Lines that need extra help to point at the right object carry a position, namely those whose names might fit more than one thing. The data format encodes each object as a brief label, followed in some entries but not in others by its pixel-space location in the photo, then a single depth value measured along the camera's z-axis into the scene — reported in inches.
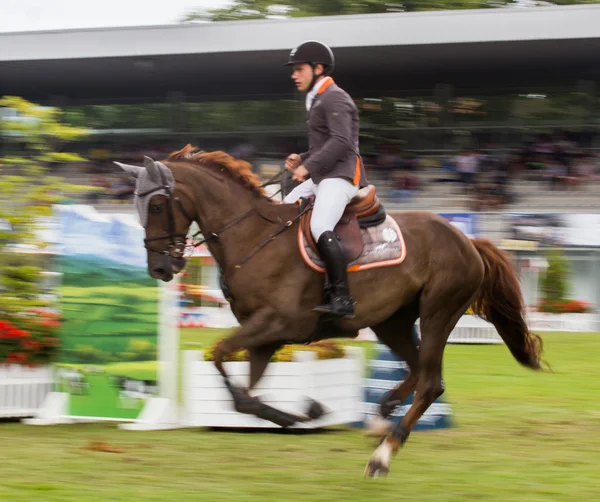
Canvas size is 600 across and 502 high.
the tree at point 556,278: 1472.7
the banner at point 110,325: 557.9
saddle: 468.1
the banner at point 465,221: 1304.1
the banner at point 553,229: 1486.2
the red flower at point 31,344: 571.8
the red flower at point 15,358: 568.4
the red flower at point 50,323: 582.6
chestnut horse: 445.1
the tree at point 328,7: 2758.4
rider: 454.0
